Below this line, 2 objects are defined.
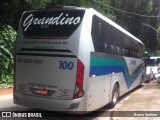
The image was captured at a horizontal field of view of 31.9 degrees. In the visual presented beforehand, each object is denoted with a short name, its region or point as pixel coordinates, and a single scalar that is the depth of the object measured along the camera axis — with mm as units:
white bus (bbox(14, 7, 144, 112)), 7457
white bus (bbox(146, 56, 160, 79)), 22688
